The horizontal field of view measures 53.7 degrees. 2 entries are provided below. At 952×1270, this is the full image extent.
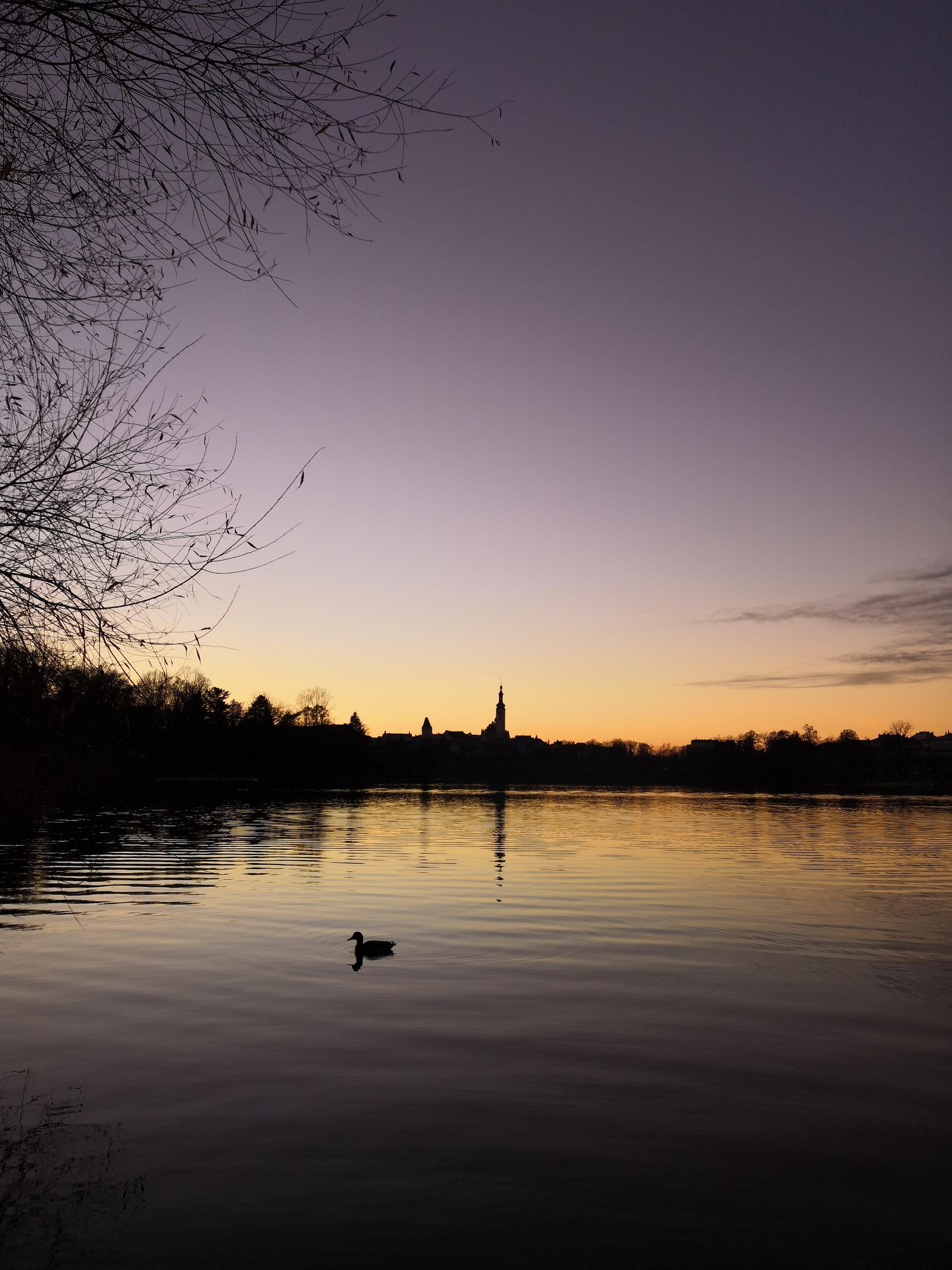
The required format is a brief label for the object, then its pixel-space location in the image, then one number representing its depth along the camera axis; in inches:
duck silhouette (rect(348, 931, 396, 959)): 686.5
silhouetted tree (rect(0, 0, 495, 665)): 187.5
